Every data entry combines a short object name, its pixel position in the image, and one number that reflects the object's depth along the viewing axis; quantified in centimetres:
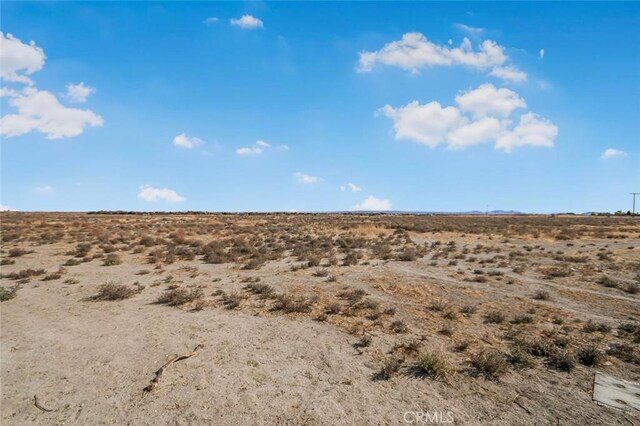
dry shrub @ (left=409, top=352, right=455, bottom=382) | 696
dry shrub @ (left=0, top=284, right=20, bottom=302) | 1222
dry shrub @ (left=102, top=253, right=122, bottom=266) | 1884
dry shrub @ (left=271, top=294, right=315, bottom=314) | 1114
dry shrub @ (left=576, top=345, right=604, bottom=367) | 764
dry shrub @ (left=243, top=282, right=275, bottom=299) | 1288
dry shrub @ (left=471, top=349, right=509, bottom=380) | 709
